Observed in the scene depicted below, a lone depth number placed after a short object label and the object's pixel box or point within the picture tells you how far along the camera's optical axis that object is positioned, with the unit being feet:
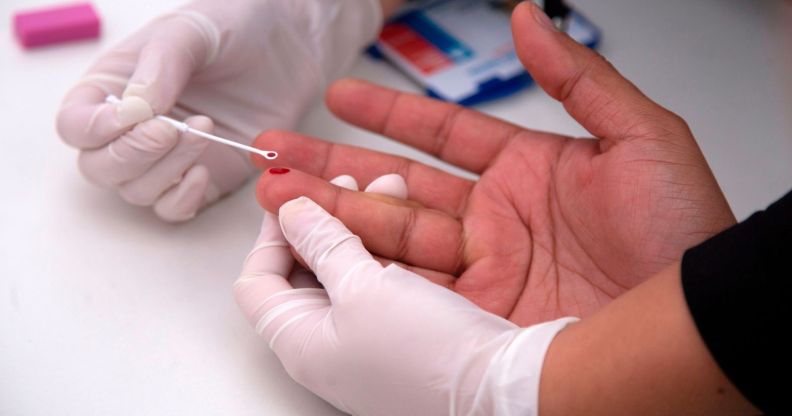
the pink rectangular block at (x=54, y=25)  2.25
